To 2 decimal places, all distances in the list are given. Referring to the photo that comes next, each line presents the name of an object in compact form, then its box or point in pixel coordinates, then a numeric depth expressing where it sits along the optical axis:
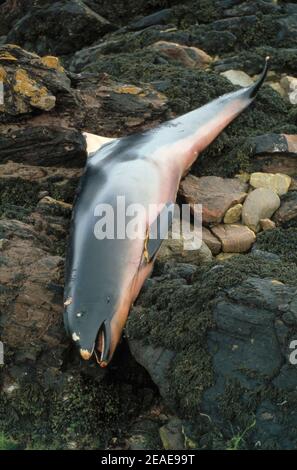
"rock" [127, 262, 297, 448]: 5.11
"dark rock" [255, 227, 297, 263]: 7.55
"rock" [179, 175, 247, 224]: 7.95
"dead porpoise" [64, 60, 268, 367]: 5.92
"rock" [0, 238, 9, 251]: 6.51
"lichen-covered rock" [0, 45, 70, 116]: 8.38
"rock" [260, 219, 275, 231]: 7.93
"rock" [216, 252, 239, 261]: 7.52
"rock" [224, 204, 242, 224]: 7.99
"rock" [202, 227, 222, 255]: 7.57
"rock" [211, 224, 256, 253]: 7.63
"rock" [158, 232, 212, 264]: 7.14
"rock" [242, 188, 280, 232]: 7.99
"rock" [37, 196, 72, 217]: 7.50
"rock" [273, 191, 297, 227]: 8.02
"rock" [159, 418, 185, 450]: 5.07
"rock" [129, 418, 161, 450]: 5.16
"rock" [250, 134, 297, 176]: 8.73
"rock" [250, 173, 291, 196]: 8.36
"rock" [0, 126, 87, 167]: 8.42
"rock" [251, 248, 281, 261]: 6.64
